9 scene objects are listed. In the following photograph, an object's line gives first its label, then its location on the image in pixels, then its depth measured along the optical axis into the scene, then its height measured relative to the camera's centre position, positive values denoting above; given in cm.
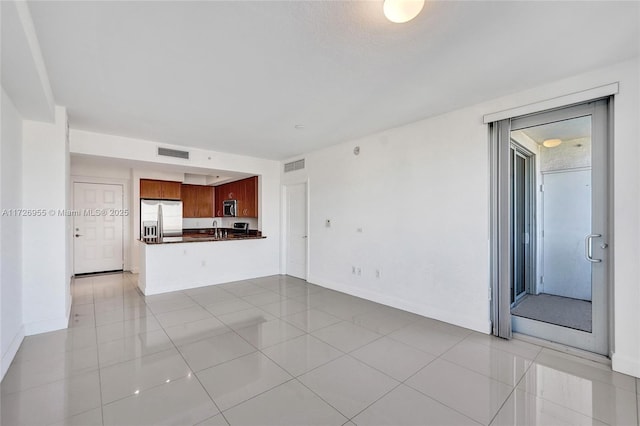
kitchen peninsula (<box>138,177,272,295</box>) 495 -57
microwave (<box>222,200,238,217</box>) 716 +12
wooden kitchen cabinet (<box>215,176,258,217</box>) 642 +44
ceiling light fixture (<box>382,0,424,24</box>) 162 +121
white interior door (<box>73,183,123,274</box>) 628 -37
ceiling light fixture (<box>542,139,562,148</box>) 305 +77
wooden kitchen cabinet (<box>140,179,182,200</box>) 668 +57
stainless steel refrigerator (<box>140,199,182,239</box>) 670 -16
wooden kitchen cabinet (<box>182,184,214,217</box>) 774 +32
